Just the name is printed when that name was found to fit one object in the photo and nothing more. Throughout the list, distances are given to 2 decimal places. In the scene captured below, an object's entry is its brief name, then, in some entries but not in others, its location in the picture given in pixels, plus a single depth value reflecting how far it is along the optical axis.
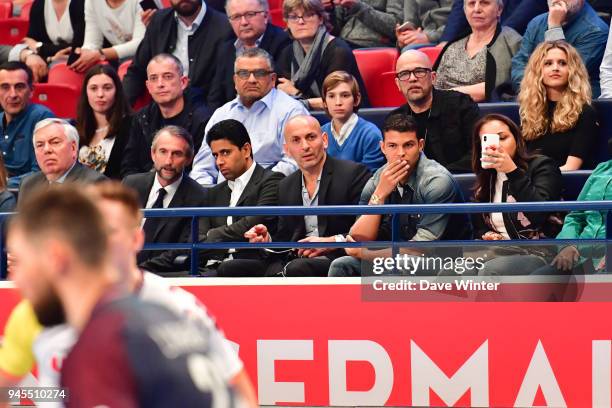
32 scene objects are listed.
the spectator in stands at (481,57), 18.91
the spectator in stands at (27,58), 23.42
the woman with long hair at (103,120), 19.61
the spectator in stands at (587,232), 14.93
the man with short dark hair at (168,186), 16.89
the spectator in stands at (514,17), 20.22
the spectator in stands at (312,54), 19.39
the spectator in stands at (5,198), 17.81
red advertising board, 15.12
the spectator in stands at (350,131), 17.97
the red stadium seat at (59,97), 22.64
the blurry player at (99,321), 6.59
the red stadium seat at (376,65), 21.06
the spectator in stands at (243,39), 20.08
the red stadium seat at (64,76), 22.83
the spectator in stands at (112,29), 22.83
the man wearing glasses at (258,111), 18.59
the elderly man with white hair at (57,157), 17.91
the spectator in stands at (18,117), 20.34
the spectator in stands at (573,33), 18.72
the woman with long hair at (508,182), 15.63
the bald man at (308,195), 16.23
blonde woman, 17.14
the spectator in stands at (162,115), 19.50
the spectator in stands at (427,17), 21.53
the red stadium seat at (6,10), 27.41
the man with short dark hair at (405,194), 15.76
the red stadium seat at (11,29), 26.34
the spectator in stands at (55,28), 23.62
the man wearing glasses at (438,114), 17.64
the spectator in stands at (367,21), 21.94
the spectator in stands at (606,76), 18.30
